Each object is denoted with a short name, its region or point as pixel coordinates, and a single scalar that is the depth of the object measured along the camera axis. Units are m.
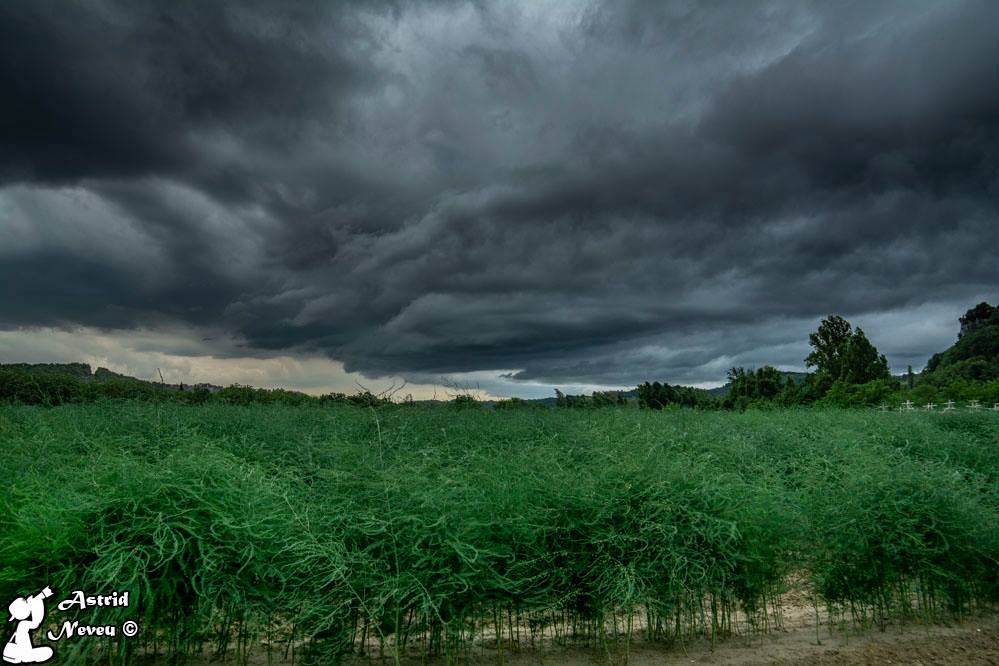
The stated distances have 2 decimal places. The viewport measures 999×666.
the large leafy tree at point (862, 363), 46.88
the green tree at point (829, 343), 50.16
